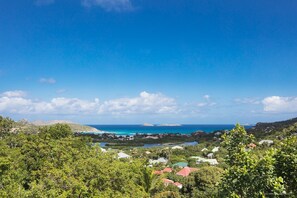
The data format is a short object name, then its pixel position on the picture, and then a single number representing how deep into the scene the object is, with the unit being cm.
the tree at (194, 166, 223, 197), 2646
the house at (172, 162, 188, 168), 4912
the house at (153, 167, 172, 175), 3928
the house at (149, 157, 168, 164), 5653
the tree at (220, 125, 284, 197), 763
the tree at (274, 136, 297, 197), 810
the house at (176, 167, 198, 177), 3694
